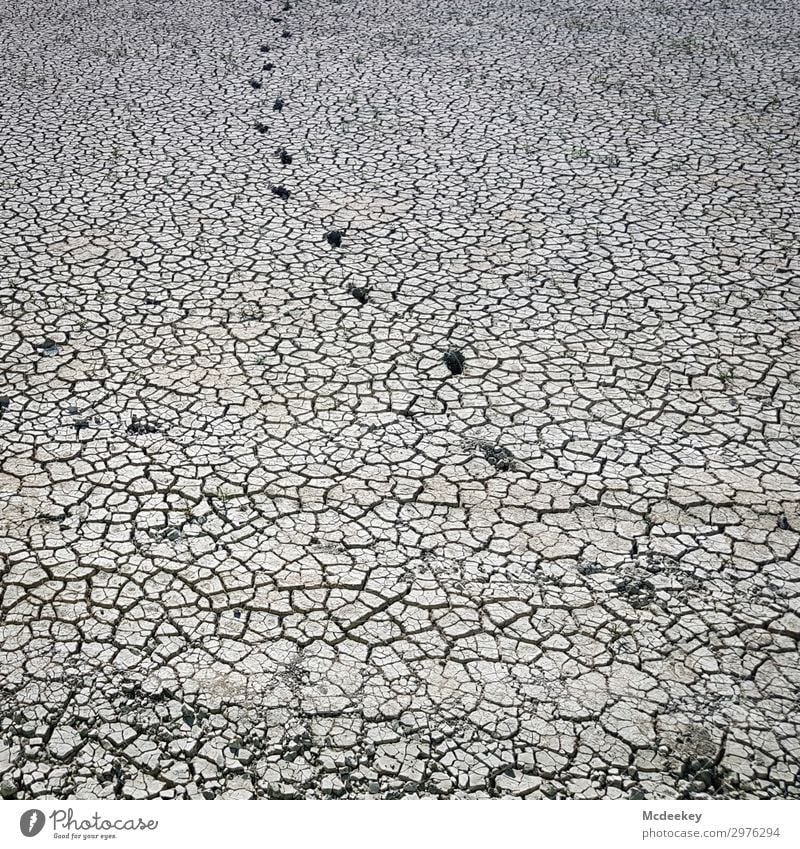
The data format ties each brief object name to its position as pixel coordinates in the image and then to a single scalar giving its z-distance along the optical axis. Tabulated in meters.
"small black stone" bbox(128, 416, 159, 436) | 4.59
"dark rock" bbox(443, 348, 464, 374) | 5.07
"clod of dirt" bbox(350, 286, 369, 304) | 5.70
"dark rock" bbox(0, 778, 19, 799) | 3.02
